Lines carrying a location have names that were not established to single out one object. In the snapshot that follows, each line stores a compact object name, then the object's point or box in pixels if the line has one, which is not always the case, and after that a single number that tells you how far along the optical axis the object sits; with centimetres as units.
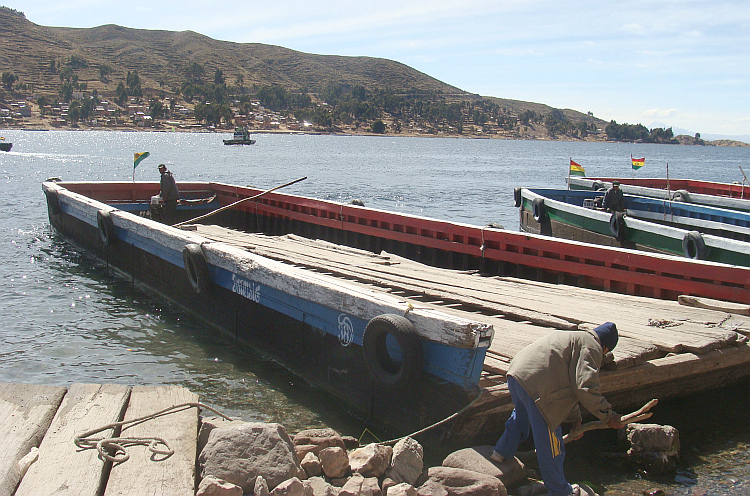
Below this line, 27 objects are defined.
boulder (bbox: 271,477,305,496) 439
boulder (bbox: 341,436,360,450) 584
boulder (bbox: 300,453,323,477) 505
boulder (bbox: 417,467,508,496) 472
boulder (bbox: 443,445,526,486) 504
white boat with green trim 1137
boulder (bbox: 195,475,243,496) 434
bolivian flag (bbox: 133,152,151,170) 1589
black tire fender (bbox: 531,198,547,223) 1784
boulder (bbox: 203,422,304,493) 464
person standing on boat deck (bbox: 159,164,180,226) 1516
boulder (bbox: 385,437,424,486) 498
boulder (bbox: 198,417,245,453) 529
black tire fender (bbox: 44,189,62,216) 1633
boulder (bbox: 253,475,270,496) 446
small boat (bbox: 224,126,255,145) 12019
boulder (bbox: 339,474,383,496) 459
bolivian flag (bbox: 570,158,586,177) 2289
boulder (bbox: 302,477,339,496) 455
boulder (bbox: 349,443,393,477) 502
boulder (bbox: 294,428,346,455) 541
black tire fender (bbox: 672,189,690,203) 1923
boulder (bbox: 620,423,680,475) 582
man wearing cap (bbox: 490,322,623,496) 474
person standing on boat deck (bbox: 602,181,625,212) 1669
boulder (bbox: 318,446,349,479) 502
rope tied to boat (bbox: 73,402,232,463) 468
